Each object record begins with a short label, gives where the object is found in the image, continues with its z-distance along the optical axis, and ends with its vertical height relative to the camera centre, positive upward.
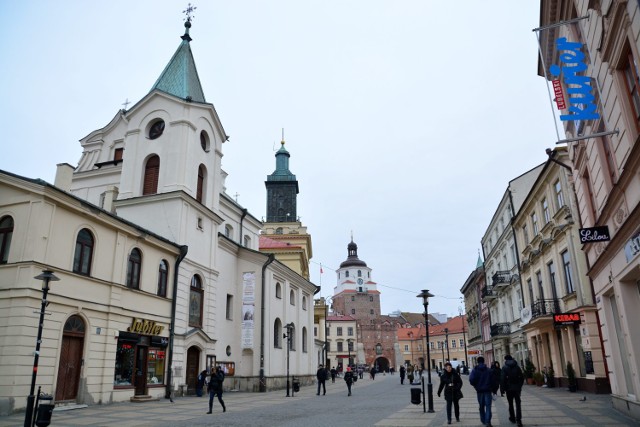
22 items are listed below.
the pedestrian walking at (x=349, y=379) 25.87 -1.13
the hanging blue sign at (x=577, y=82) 10.24 +5.62
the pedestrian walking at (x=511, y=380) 12.13 -0.62
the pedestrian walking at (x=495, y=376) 12.11 -0.54
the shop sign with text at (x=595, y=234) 11.33 +2.69
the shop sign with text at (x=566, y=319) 21.52 +1.50
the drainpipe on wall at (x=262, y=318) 29.53 +2.49
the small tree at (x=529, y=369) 29.37 -0.87
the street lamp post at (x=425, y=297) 17.70 +2.05
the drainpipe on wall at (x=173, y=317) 22.02 +1.94
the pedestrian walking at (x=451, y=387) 13.29 -0.83
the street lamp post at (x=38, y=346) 10.53 +0.37
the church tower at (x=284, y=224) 49.81 +16.20
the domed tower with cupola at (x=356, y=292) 105.19 +13.96
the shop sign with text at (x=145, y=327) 20.14 +1.37
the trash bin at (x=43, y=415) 9.88 -1.05
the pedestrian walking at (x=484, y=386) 12.06 -0.75
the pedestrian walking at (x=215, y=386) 16.38 -0.89
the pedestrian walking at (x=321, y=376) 26.70 -0.99
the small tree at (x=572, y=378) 22.61 -1.11
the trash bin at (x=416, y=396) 16.70 -1.33
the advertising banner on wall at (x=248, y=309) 29.86 +2.96
